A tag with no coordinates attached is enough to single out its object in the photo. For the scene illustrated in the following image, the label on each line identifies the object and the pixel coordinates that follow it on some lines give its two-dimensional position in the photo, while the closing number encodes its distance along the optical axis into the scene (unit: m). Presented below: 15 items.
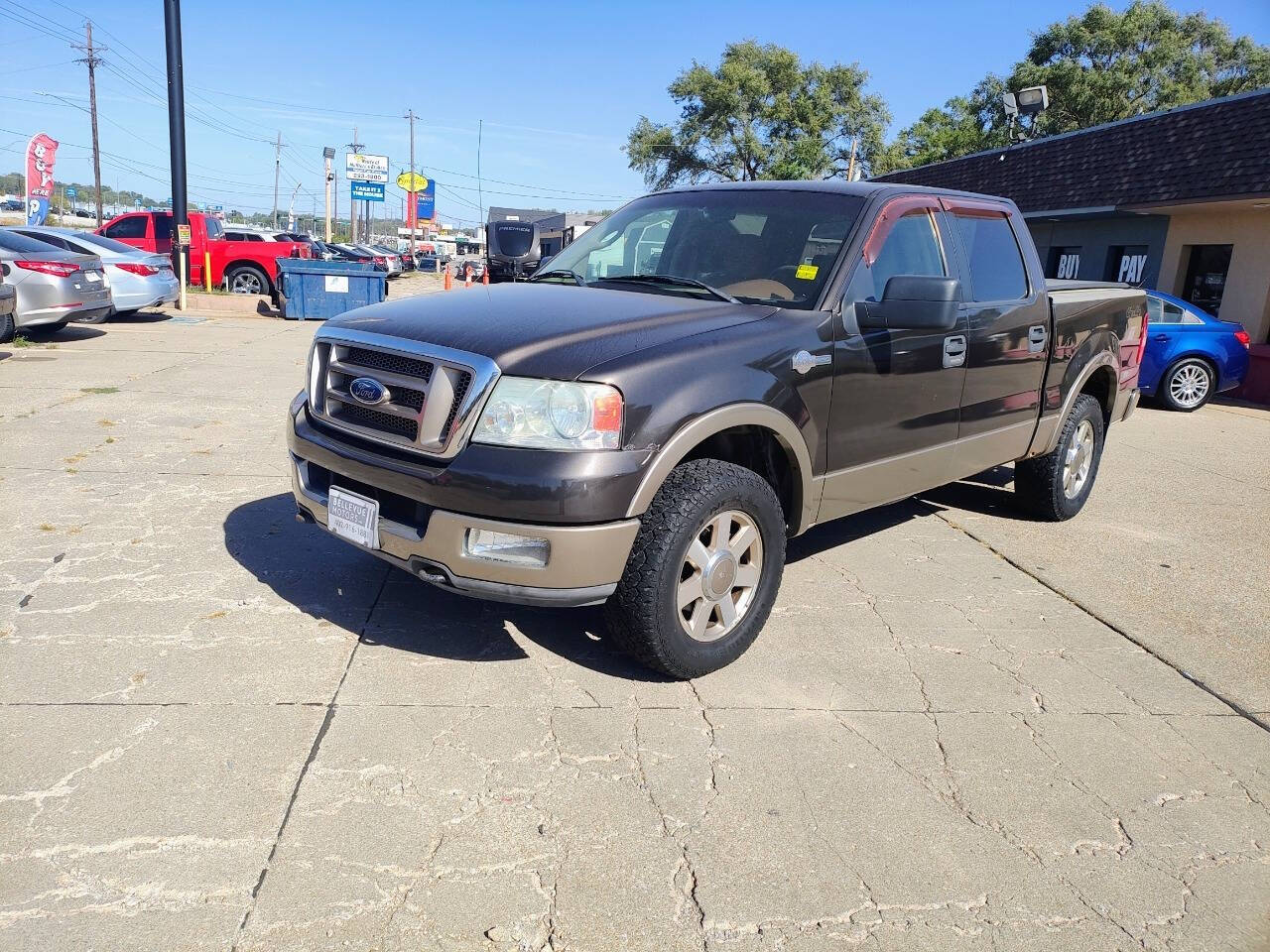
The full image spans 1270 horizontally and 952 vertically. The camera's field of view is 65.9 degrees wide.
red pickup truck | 21.28
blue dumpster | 18.28
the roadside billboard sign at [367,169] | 54.93
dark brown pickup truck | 3.23
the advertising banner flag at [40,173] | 35.03
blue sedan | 12.31
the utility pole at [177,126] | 17.38
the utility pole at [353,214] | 78.82
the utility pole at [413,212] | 64.44
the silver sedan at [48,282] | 12.24
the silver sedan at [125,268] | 15.04
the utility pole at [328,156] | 72.99
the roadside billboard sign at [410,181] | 66.19
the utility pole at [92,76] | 52.88
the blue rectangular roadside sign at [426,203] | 82.38
